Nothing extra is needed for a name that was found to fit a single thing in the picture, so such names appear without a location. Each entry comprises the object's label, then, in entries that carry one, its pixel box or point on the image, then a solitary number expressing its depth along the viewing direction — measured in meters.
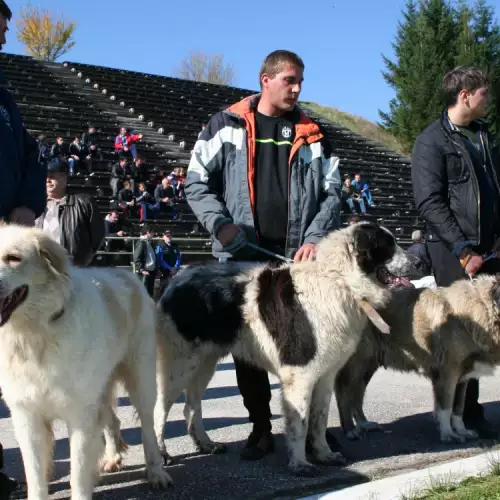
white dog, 3.41
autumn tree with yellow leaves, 67.56
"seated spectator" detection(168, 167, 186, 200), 23.47
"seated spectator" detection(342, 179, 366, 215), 25.97
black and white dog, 4.80
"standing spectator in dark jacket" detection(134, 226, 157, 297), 16.09
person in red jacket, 25.64
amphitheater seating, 24.31
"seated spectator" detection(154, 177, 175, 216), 22.14
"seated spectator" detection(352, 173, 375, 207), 28.58
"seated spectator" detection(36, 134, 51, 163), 21.20
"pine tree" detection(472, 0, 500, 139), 43.41
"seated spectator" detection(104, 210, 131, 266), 17.53
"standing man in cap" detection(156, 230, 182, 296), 16.77
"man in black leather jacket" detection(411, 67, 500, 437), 5.59
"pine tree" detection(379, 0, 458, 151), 45.09
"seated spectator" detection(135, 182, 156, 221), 21.03
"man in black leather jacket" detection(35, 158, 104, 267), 5.81
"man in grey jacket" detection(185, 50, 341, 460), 5.24
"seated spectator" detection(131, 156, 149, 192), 22.97
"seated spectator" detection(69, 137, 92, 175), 23.45
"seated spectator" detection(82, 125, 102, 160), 24.84
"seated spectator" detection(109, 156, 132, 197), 21.69
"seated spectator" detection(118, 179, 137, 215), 20.95
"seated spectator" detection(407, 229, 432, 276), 9.62
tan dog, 5.83
